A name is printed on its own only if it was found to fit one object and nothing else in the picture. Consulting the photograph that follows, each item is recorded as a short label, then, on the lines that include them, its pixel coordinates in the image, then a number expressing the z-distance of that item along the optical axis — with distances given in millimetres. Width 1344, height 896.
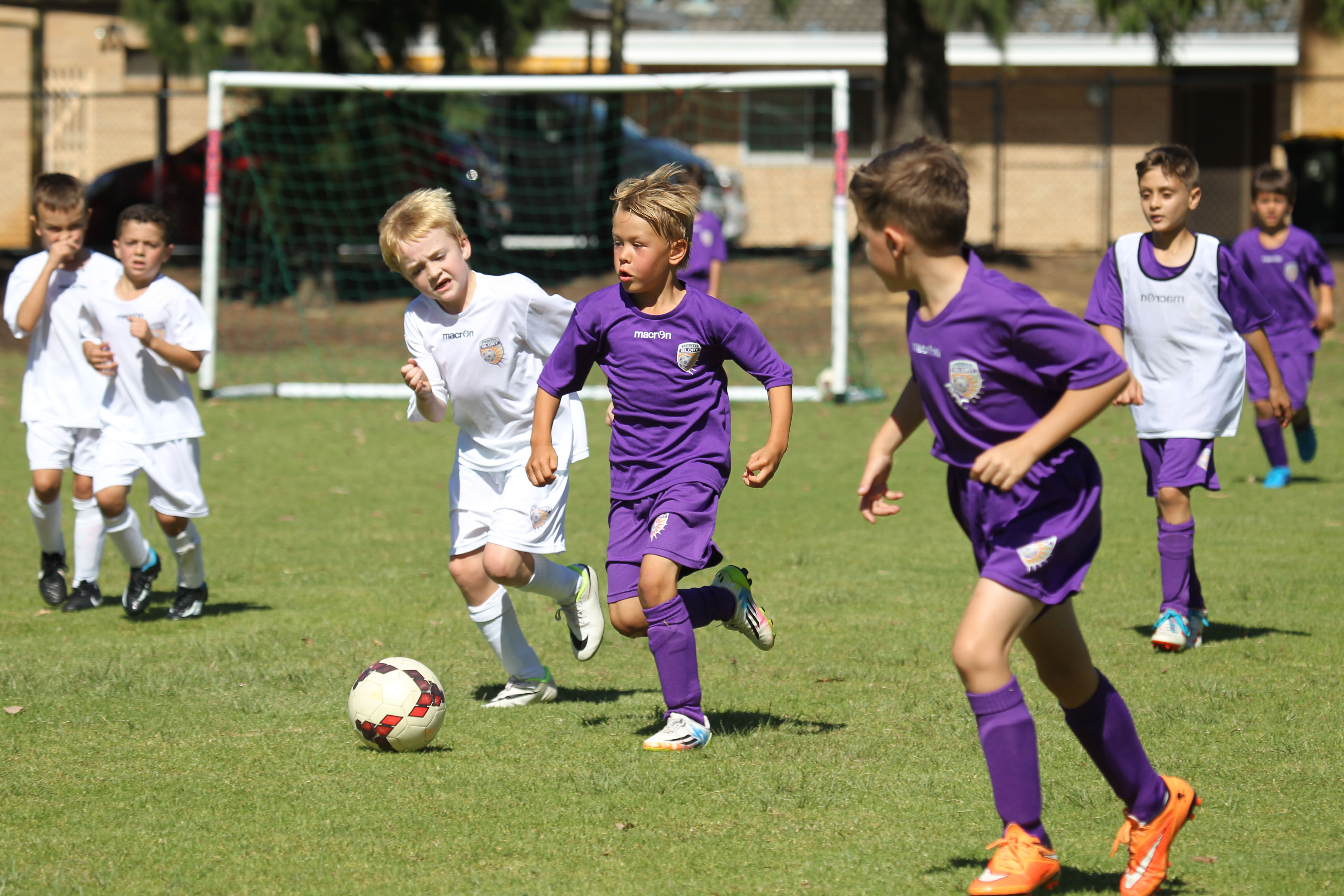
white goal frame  26234
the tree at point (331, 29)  36156
